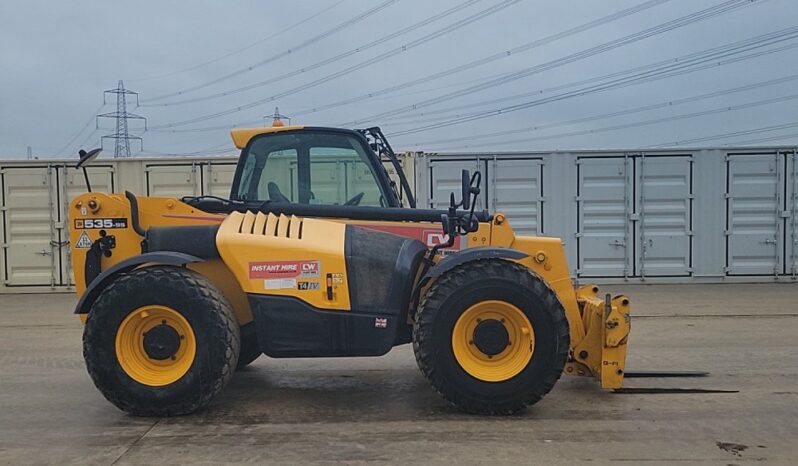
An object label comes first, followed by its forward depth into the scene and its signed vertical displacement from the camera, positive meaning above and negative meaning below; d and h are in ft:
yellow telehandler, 16.38 -2.37
